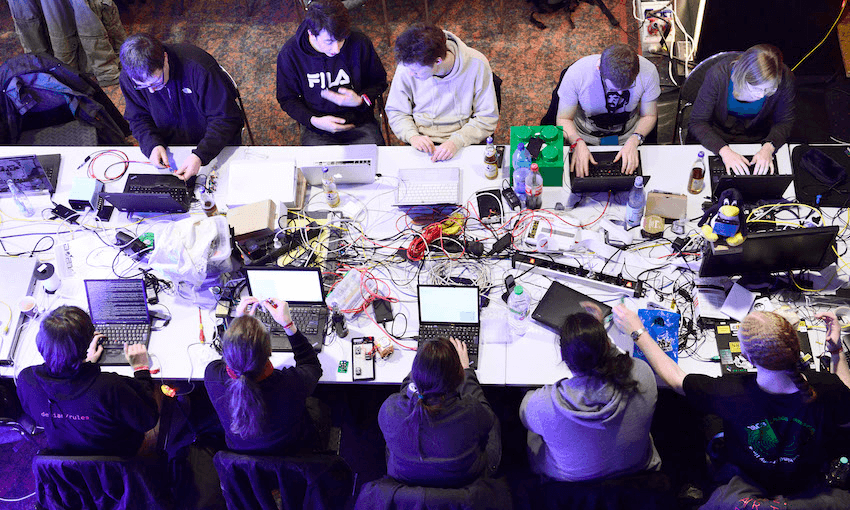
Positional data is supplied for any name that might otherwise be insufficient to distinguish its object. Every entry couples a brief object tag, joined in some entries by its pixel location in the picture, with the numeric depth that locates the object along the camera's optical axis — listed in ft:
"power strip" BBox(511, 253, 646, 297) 9.86
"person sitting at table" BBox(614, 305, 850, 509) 7.69
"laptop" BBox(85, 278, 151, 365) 9.90
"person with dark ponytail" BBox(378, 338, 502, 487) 7.79
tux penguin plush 9.02
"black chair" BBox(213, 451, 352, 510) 8.14
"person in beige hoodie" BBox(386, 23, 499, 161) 11.47
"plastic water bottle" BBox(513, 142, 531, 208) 10.89
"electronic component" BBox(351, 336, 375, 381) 9.43
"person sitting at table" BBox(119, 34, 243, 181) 11.76
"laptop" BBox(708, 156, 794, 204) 10.19
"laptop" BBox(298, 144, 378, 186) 11.17
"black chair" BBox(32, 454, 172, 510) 8.26
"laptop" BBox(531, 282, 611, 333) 9.59
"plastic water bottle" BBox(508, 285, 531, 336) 9.66
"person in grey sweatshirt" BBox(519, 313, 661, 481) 7.77
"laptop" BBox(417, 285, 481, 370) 9.43
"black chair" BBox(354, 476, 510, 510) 7.64
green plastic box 10.83
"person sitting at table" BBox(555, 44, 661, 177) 10.88
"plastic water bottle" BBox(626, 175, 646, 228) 10.33
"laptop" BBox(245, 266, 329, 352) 9.70
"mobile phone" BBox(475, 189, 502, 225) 10.89
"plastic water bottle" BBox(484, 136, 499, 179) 11.28
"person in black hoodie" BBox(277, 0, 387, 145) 12.16
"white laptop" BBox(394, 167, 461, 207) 10.87
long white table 9.43
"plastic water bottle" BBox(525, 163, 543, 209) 10.67
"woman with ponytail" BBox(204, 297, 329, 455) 8.14
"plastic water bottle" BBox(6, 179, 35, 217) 11.52
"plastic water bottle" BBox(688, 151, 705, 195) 10.63
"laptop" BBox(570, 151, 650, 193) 10.70
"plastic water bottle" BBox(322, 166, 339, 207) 11.10
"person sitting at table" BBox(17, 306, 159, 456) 8.41
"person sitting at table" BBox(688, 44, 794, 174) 10.55
